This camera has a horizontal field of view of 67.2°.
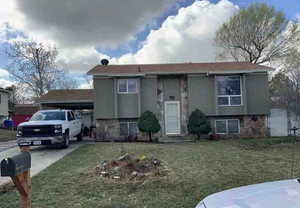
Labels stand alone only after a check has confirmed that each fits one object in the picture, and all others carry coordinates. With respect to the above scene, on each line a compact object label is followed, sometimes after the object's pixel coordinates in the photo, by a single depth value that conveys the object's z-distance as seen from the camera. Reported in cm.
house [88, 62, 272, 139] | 1540
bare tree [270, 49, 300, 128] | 1573
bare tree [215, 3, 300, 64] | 2414
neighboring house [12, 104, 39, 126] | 3297
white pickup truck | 1005
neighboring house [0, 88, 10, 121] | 2967
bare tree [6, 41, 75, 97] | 2922
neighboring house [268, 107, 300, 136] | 1641
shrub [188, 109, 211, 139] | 1448
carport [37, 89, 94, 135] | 1751
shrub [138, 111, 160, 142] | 1439
